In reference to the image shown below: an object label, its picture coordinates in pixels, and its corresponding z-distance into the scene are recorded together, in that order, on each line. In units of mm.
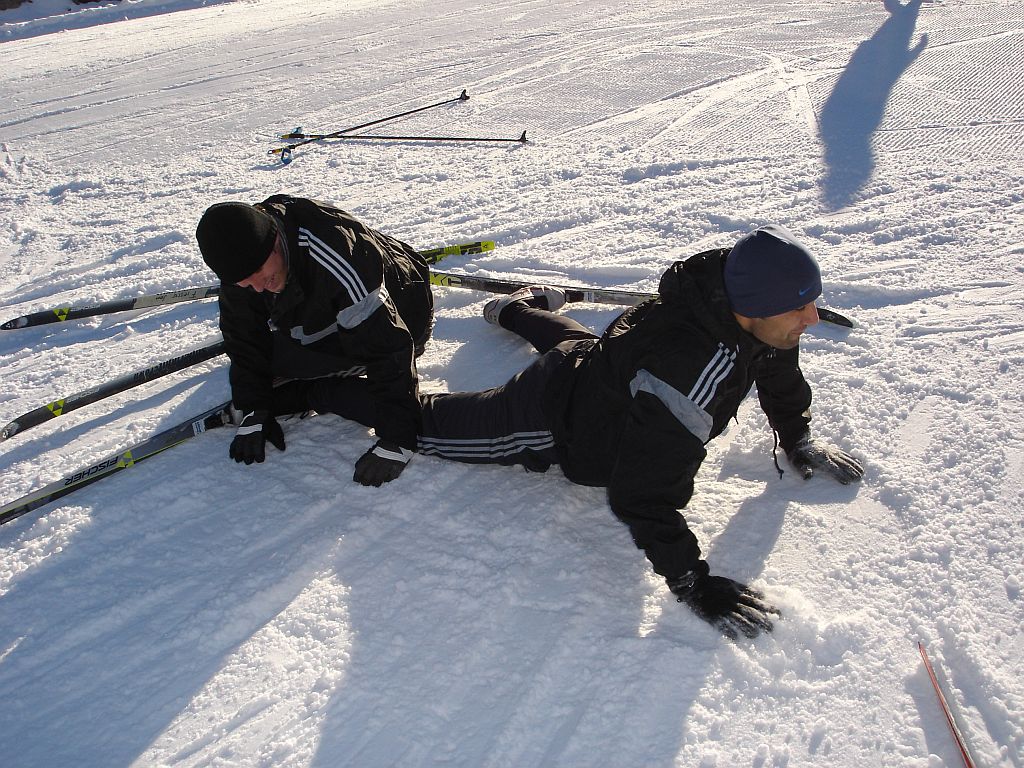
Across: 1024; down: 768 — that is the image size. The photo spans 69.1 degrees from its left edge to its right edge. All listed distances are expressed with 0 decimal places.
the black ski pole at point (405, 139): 6702
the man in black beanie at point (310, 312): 2654
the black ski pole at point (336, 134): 6691
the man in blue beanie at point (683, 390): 2121
